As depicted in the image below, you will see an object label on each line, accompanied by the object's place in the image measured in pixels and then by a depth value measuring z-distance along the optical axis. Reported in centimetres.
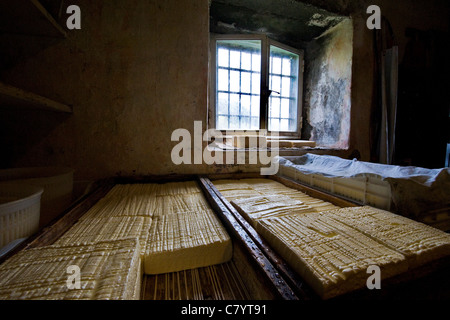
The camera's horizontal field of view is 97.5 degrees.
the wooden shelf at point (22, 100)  121
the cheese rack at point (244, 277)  70
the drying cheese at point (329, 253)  68
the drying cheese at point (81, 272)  58
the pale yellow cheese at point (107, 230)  97
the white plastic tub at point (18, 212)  89
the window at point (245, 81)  331
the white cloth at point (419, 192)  129
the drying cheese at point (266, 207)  134
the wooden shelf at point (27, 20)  151
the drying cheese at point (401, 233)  83
